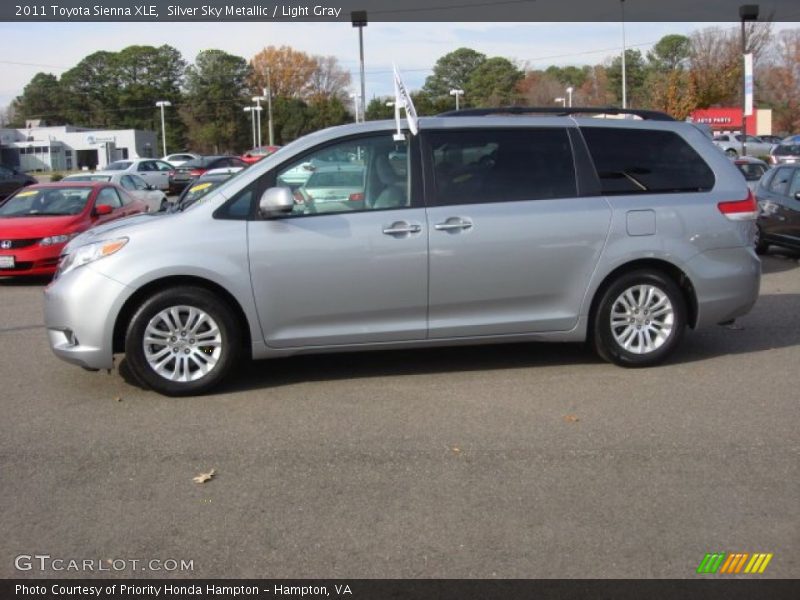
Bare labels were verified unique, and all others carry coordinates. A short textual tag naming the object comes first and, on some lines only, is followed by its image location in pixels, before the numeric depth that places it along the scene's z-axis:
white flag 6.31
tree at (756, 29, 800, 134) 67.25
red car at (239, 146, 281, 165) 36.84
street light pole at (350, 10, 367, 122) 22.06
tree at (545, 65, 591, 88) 78.31
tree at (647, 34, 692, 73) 60.28
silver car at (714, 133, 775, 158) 45.93
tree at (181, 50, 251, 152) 79.06
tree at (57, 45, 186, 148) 93.88
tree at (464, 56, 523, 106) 61.09
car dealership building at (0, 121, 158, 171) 76.57
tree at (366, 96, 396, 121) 39.70
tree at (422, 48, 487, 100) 67.94
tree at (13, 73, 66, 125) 100.25
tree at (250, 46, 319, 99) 74.50
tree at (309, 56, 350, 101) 73.62
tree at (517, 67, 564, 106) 62.03
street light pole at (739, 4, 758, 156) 25.60
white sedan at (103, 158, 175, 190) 34.72
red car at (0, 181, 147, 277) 11.74
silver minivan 5.97
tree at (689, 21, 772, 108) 43.63
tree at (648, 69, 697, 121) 42.31
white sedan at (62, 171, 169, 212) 17.77
